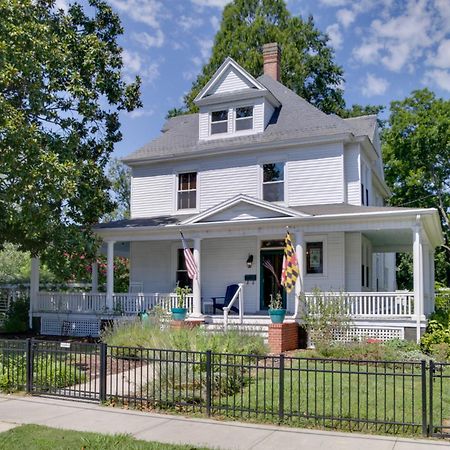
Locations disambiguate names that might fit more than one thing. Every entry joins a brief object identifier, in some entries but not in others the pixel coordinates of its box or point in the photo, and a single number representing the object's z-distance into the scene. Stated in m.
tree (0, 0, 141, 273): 15.39
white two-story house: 17.03
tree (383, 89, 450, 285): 37.75
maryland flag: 16.64
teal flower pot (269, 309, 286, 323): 15.55
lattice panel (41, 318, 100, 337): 20.02
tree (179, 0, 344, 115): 35.91
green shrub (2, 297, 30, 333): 20.94
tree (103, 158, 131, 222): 45.09
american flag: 18.25
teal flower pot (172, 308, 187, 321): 17.69
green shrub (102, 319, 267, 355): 11.45
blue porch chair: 19.97
